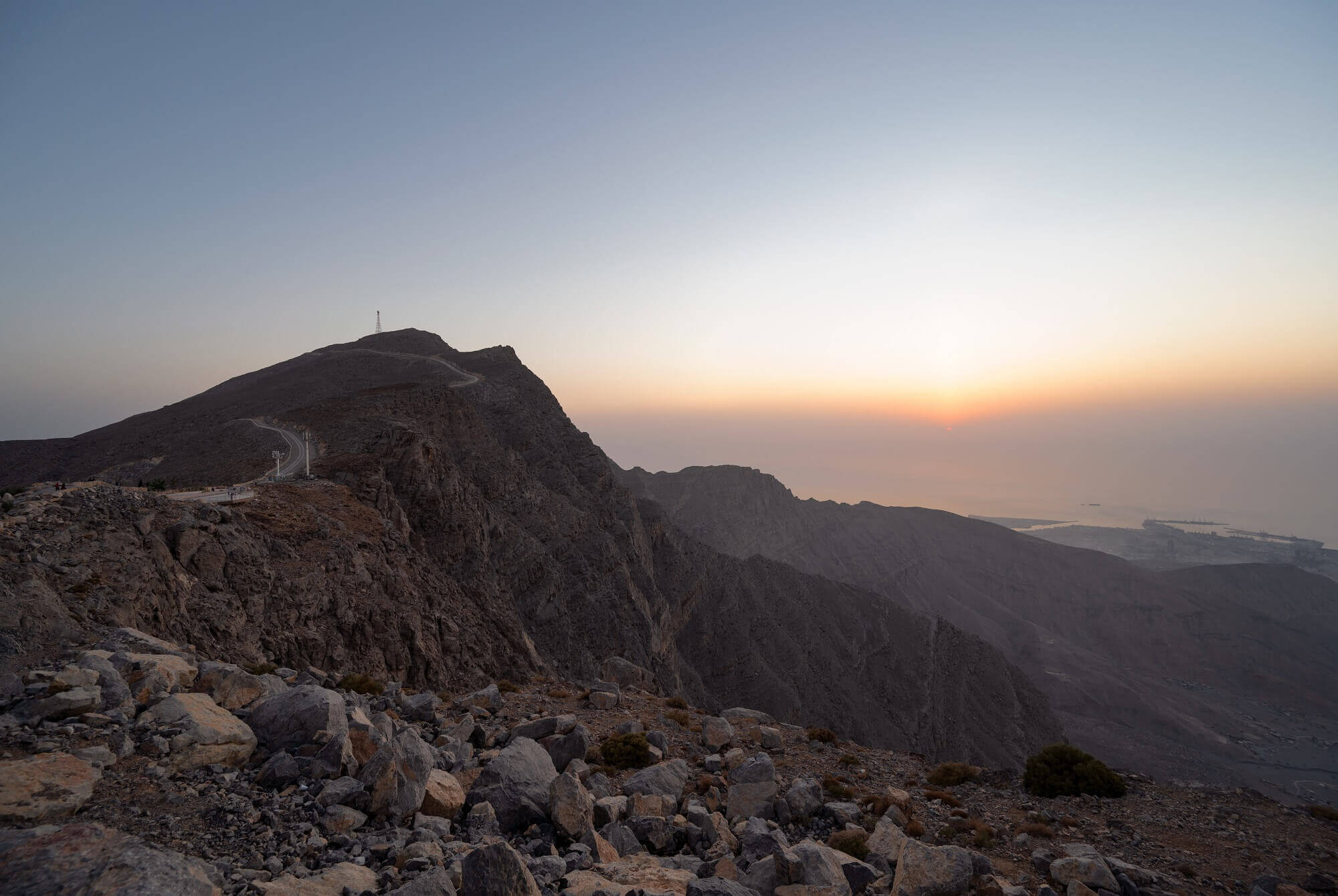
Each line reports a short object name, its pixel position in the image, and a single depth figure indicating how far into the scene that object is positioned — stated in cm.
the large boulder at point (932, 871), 912
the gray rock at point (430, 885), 667
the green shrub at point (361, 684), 1584
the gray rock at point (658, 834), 1021
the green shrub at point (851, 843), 1084
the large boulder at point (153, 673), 1031
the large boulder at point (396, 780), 908
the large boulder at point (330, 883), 651
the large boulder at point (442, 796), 962
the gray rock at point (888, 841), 1062
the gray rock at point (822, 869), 870
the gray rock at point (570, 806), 955
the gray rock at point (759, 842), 986
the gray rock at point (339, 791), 872
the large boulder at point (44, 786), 675
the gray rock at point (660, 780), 1247
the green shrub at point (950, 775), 1540
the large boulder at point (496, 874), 690
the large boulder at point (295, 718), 1014
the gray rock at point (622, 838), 994
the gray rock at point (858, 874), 944
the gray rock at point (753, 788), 1240
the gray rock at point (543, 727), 1434
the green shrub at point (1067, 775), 1477
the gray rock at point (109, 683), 966
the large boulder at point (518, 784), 980
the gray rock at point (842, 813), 1209
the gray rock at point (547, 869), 800
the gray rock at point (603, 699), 1861
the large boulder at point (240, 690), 1116
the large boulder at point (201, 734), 895
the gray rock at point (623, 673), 2562
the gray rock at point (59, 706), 880
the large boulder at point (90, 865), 536
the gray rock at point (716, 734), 1612
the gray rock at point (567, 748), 1345
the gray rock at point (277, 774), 898
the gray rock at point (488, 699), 1670
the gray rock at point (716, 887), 771
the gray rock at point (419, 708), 1422
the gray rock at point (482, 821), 944
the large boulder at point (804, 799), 1227
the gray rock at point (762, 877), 873
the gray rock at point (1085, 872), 1002
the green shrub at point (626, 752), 1405
